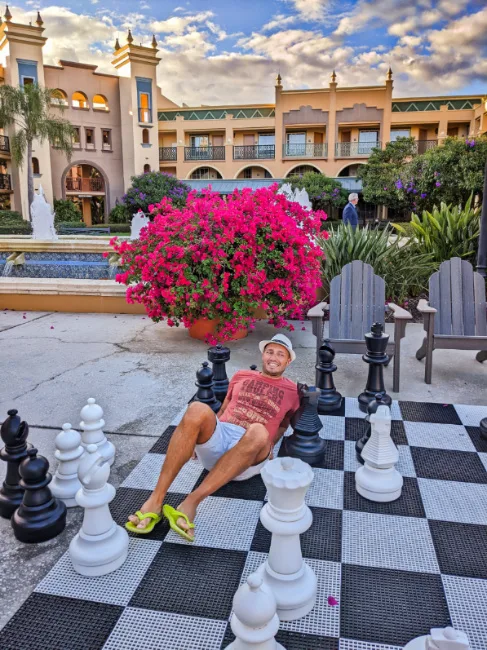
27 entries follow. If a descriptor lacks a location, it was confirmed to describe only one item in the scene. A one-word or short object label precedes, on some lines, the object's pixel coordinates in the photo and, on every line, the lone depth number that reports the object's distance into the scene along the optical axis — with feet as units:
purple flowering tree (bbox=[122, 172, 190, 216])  87.86
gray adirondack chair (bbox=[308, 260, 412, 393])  14.76
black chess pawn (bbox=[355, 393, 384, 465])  9.26
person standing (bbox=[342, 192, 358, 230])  29.09
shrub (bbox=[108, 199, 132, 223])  93.25
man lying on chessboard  7.60
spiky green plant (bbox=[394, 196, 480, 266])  24.57
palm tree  76.18
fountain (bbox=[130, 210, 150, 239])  39.84
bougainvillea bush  16.34
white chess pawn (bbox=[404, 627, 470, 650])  4.10
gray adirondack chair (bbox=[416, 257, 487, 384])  14.80
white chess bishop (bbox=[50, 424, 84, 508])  8.47
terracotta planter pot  18.81
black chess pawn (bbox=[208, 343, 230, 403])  12.10
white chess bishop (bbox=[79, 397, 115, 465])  9.09
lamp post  17.88
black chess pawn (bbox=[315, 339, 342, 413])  12.10
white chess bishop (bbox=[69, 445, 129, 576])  6.72
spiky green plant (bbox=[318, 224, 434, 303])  22.61
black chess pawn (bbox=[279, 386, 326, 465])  9.52
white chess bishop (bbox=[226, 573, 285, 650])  4.72
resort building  100.99
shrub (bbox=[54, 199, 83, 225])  93.09
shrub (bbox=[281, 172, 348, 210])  89.30
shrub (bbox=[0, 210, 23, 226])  79.77
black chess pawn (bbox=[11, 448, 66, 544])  7.48
